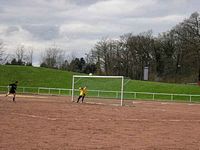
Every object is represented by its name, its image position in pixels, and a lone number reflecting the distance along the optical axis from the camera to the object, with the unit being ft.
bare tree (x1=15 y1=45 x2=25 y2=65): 367.13
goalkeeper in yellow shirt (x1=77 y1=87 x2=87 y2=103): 135.11
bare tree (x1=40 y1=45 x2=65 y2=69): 383.24
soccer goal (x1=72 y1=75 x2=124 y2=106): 169.84
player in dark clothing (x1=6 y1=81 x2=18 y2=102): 126.52
